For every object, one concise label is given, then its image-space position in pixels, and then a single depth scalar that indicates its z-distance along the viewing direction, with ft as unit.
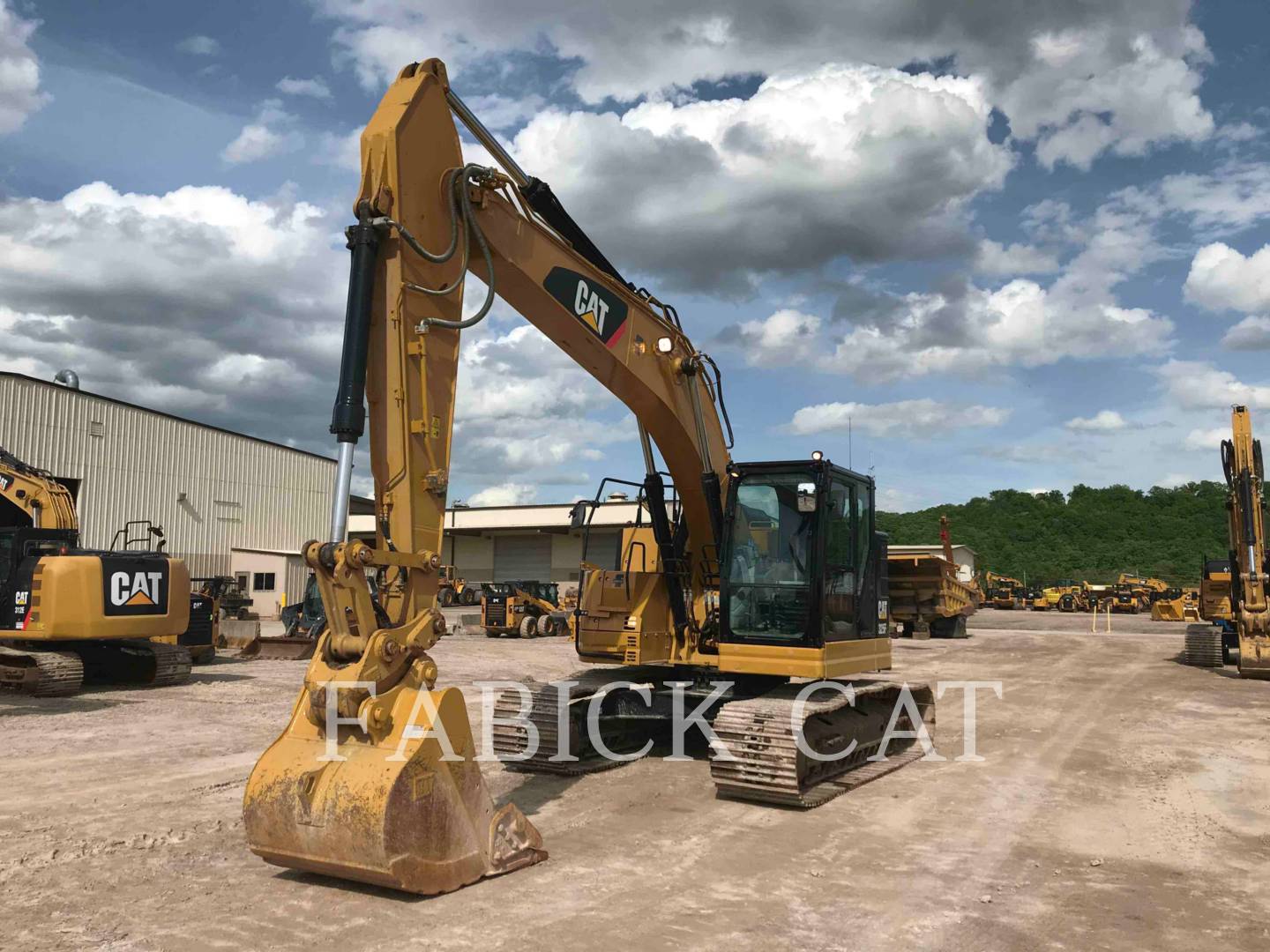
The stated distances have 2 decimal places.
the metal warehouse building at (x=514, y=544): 160.76
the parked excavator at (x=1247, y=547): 59.98
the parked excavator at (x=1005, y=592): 181.16
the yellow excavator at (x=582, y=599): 18.04
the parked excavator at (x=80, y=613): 46.47
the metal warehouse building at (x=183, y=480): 102.94
